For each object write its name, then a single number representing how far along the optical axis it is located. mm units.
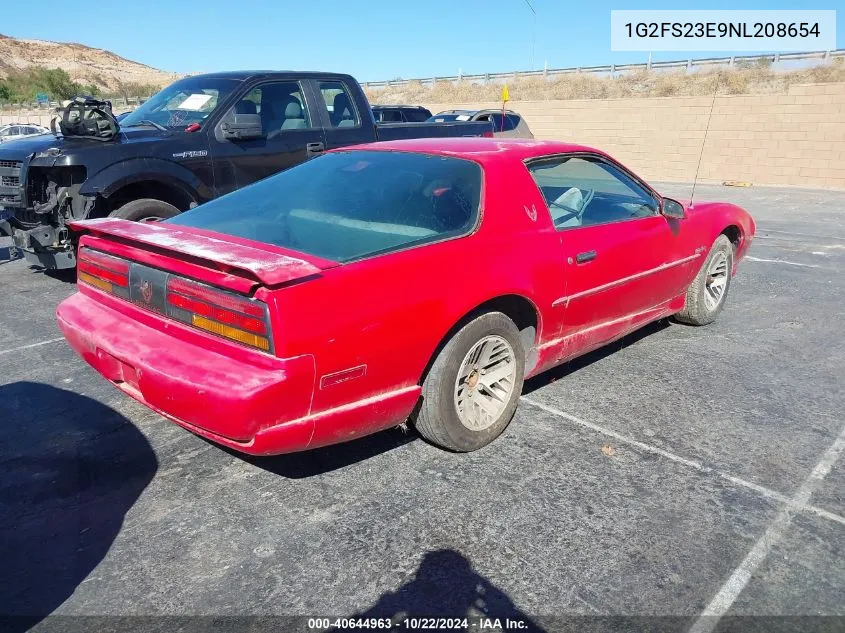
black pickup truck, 5773
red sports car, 2555
